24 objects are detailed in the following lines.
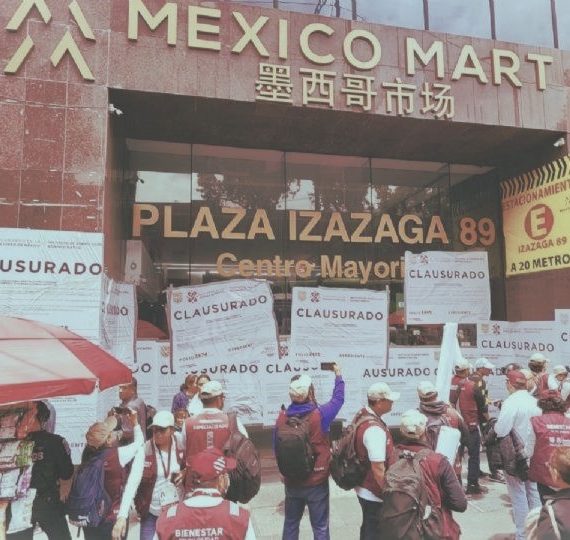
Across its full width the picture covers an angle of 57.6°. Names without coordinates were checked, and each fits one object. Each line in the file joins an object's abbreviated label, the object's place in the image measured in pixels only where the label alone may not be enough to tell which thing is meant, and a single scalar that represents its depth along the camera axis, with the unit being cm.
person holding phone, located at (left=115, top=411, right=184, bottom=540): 395
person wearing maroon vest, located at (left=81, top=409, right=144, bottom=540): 388
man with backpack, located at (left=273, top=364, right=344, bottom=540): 425
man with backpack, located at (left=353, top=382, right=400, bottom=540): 388
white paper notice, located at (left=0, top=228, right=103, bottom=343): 662
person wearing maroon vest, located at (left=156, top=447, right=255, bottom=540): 248
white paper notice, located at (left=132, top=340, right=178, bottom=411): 826
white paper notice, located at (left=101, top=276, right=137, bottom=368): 754
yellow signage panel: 912
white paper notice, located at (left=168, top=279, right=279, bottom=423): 815
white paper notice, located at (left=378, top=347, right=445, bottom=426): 888
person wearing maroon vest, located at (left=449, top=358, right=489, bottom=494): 701
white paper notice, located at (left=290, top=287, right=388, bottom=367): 840
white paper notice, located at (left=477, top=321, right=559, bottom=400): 932
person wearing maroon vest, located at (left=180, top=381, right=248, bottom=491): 395
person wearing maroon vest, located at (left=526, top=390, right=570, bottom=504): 441
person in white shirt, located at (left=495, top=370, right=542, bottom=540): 499
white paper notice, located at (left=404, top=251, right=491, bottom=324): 966
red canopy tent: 274
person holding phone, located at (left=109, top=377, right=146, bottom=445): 491
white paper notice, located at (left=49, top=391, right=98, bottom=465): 648
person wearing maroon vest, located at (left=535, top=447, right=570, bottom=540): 250
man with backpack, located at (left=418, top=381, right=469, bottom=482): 464
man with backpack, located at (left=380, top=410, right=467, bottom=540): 309
